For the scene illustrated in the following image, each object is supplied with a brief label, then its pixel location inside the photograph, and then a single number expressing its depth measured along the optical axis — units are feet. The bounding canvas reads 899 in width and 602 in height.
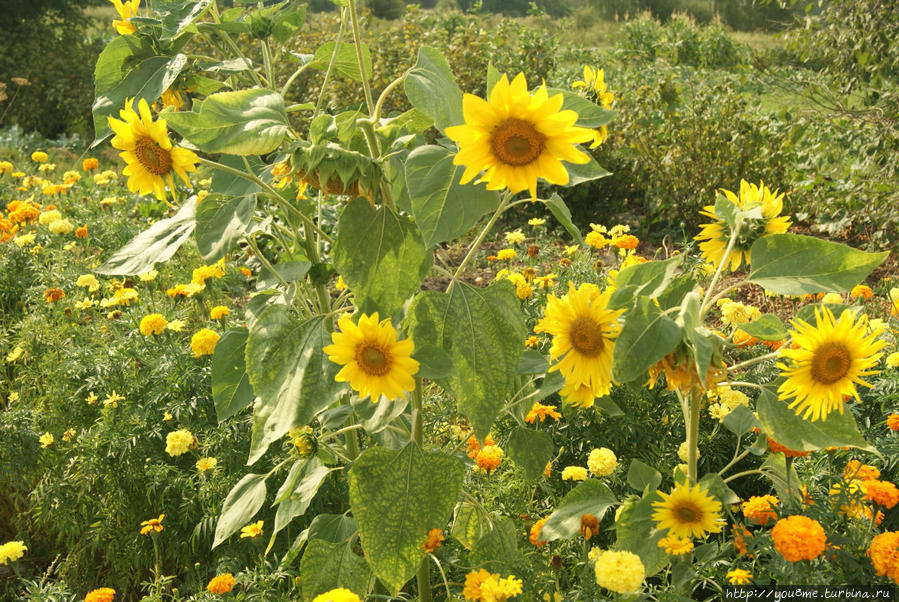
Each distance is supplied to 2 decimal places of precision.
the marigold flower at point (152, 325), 8.25
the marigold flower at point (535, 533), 5.37
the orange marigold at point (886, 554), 4.49
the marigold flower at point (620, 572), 4.07
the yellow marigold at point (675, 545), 4.48
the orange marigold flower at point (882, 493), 5.07
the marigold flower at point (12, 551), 5.90
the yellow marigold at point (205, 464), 6.55
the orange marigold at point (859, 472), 5.48
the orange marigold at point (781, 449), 5.00
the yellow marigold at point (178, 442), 6.68
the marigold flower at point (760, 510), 5.05
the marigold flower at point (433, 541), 5.24
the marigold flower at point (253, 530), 5.85
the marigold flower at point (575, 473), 6.11
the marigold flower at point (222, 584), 5.14
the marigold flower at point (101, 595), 5.32
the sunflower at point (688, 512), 4.47
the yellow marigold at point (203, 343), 7.47
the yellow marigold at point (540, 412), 6.45
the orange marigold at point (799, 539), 4.31
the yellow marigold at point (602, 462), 5.92
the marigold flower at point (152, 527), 6.01
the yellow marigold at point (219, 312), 8.65
